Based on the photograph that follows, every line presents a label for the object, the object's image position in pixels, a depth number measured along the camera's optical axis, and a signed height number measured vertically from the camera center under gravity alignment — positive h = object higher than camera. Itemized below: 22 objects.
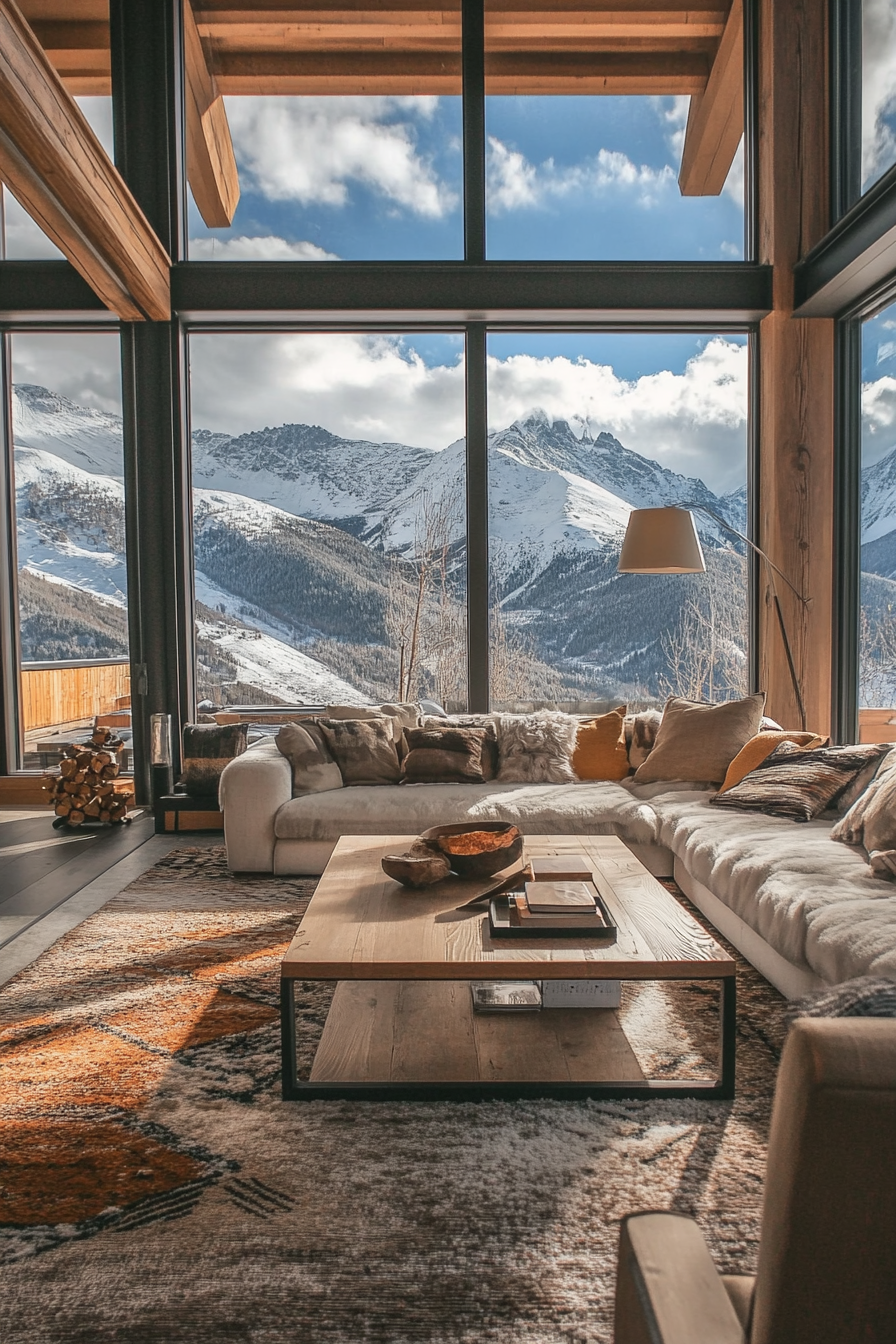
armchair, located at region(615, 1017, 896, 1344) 0.70 -0.42
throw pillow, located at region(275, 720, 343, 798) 4.41 -0.52
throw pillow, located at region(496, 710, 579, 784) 4.61 -0.50
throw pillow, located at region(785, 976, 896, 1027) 0.82 -0.32
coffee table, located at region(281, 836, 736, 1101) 2.05 -0.97
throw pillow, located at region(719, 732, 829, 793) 4.05 -0.46
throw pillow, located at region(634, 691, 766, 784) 4.35 -0.45
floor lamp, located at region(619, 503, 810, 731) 4.60 +0.53
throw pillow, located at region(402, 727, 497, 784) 4.54 -0.53
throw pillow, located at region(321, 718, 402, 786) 4.56 -0.50
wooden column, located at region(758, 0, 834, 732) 5.37 +1.69
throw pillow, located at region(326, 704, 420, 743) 4.84 -0.32
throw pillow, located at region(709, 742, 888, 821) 3.53 -0.53
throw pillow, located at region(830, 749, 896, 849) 2.90 -0.52
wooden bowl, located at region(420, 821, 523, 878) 2.69 -0.59
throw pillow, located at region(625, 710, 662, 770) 4.77 -0.45
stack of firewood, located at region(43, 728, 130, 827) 5.23 -0.76
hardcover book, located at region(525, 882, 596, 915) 2.29 -0.63
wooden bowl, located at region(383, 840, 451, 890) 2.59 -0.61
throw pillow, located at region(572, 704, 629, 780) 4.72 -0.53
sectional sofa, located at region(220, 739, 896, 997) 2.41 -0.71
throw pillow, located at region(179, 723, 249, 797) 5.05 -0.54
